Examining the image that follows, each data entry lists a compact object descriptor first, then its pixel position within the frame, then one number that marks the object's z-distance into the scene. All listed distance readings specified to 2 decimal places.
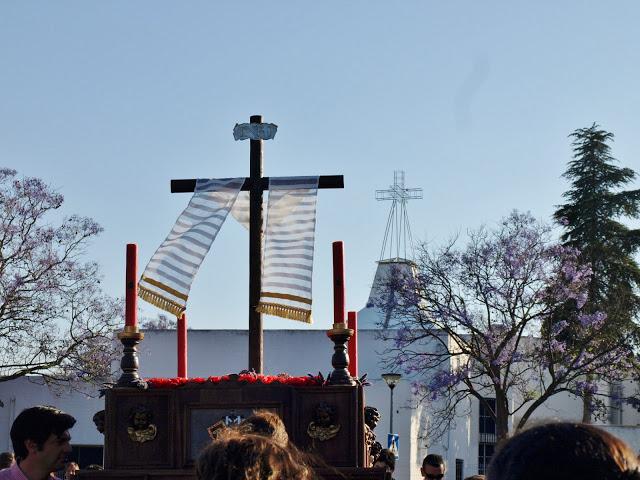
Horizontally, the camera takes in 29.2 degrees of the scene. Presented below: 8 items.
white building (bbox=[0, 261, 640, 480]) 38.56
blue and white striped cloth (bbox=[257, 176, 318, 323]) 7.92
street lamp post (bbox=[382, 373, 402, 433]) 29.80
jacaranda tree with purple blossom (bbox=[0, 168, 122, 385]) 32.34
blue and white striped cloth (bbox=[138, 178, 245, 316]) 7.97
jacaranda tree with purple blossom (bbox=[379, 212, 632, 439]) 30.84
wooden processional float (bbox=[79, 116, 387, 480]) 7.05
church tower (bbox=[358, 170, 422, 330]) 34.22
